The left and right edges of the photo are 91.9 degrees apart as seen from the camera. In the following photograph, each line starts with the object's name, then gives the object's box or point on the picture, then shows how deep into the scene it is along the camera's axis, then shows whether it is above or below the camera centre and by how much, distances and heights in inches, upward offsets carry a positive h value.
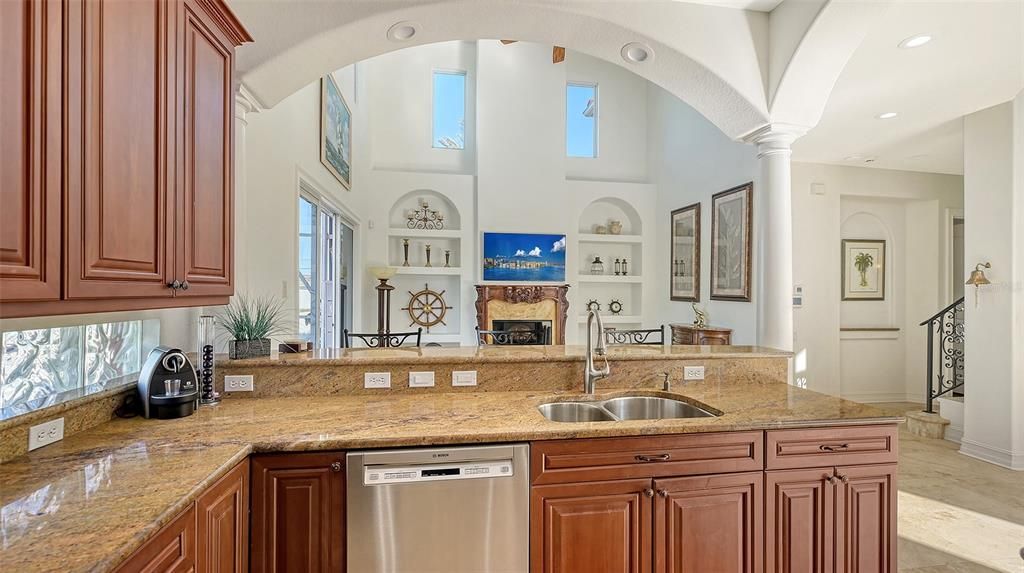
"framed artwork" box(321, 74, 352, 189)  157.9 +55.3
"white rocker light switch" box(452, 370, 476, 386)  93.8 -17.4
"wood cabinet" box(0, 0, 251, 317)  40.5 +13.2
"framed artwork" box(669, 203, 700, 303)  234.2 +16.2
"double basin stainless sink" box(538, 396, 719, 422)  88.9 -22.7
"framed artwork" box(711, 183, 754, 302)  193.5 +18.0
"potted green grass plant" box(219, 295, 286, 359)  89.5 -8.0
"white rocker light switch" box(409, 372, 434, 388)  92.4 -17.5
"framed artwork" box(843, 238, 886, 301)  234.1 +8.0
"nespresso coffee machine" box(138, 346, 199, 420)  72.3 -14.7
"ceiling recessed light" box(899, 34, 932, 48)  114.2 +57.5
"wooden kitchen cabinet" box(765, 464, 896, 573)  75.5 -36.2
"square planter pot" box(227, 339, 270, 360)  89.1 -11.4
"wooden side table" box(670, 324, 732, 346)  203.8 -20.9
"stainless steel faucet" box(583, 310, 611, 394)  91.0 -14.7
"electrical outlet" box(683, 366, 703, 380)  100.9 -17.6
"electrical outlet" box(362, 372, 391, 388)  91.2 -17.3
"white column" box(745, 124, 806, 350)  114.7 +8.5
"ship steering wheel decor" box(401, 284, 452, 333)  271.0 -11.9
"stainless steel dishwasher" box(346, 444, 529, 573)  65.2 -30.0
